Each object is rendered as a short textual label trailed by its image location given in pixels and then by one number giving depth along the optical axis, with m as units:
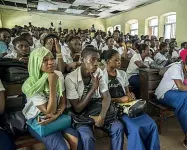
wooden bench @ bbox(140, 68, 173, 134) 2.62
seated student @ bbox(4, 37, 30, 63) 2.50
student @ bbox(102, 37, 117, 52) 4.44
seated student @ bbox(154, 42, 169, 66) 4.03
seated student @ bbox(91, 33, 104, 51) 5.37
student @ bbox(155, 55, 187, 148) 2.13
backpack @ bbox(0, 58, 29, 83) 1.67
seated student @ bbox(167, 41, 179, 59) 4.82
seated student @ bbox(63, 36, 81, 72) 2.92
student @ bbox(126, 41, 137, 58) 4.26
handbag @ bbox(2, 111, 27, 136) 1.52
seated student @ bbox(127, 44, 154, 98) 3.22
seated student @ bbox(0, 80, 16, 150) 1.39
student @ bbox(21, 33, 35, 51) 3.66
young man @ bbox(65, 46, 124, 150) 1.58
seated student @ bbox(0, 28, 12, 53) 3.42
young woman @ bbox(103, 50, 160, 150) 1.59
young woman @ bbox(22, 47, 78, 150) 1.44
